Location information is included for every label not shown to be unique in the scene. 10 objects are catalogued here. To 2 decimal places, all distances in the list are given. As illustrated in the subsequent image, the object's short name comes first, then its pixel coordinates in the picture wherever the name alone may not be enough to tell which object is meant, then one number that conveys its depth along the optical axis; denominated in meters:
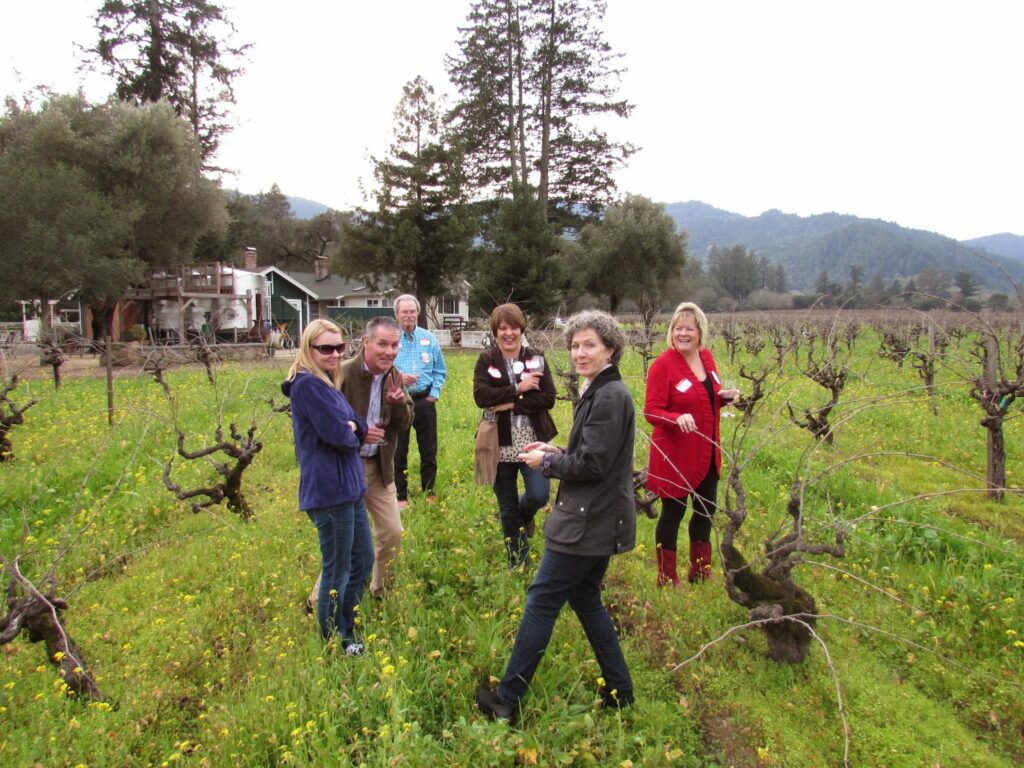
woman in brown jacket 3.92
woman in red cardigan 3.68
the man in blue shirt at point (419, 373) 5.36
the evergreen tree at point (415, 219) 25.97
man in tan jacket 3.58
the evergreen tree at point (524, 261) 23.12
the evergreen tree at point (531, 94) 27.97
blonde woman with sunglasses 3.00
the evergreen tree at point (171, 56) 25.41
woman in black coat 2.51
